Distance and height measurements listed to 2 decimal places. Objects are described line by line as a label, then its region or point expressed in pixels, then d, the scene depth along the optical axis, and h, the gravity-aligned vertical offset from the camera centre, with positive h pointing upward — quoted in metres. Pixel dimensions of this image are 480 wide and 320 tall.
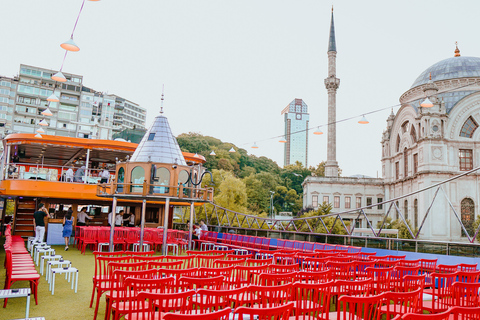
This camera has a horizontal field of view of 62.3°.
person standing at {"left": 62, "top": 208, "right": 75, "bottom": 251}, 18.02 -1.06
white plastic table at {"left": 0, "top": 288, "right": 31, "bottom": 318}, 6.33 -1.45
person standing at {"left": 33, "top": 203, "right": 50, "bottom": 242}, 15.96 -0.76
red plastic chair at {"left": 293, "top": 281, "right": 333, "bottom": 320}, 5.66 -1.27
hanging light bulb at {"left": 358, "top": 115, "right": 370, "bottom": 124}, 23.08 +5.59
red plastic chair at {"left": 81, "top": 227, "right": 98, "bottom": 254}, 17.39 -1.32
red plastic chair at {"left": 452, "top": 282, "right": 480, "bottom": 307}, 6.30 -1.20
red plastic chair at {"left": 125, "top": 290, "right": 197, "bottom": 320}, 4.70 -1.24
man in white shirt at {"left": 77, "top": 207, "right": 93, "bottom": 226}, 20.86 -0.69
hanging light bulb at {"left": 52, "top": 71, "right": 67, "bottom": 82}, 16.75 +5.36
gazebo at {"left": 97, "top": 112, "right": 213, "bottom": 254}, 16.25 +1.36
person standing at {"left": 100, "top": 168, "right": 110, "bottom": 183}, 22.84 +1.77
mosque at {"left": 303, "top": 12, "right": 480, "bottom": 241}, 49.06 +7.78
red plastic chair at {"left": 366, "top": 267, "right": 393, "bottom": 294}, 7.49 -1.19
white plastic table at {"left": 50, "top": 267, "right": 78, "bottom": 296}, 8.86 -1.46
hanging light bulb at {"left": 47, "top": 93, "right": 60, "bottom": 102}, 20.52 +5.48
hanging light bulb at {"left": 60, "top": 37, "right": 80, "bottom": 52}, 12.27 +4.92
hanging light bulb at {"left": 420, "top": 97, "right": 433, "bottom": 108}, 20.80 +6.08
